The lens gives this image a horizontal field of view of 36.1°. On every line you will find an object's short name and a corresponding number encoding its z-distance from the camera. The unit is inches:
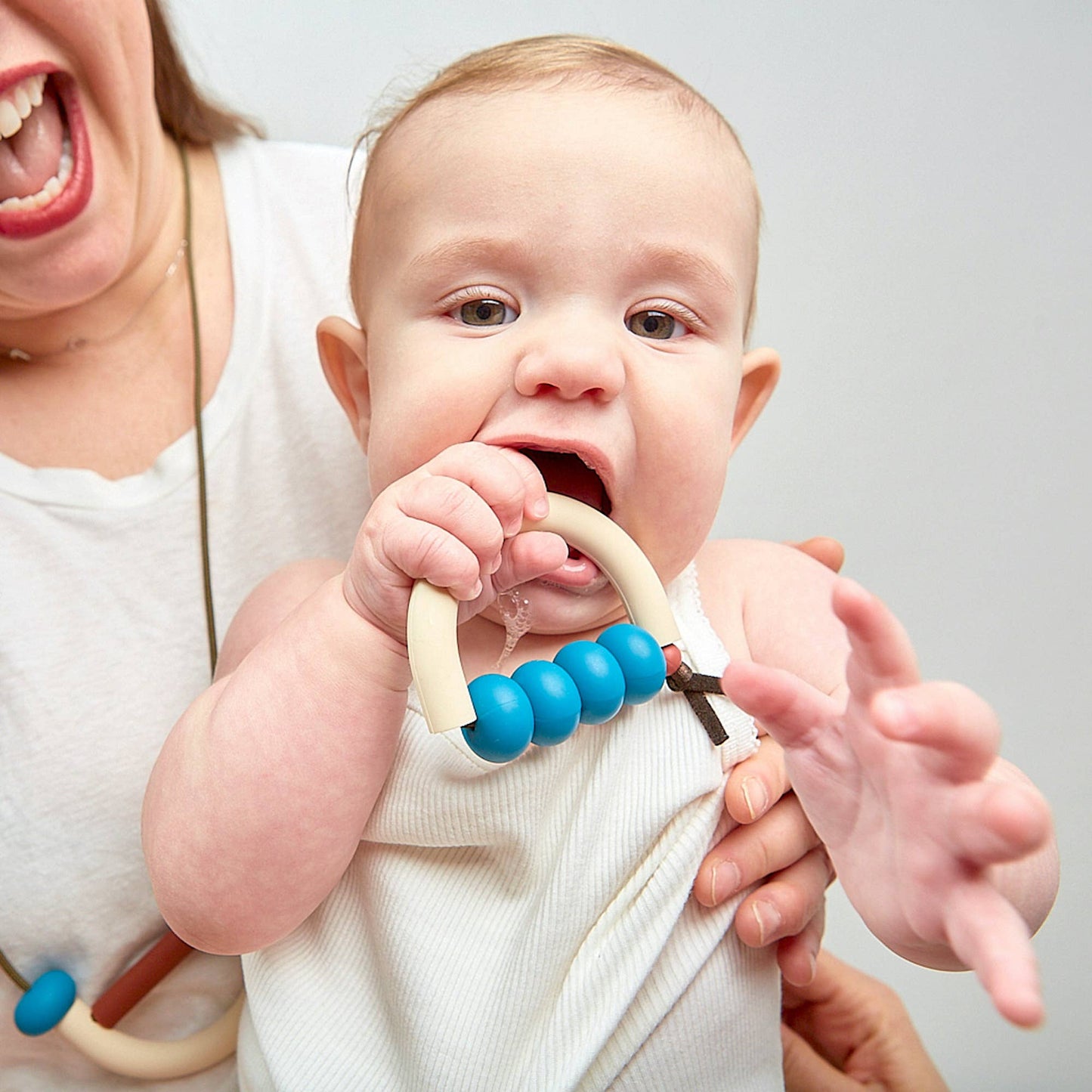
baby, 16.3
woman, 18.7
